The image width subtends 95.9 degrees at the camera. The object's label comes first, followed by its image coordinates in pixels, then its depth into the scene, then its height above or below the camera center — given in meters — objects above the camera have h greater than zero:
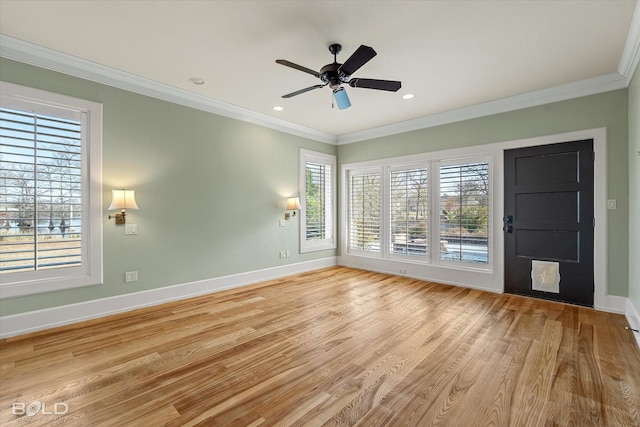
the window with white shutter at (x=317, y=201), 5.82 +0.27
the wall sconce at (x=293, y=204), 5.33 +0.19
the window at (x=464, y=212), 4.56 +0.03
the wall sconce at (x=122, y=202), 3.39 +0.14
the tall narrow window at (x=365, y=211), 5.95 +0.06
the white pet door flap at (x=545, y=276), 3.95 -0.86
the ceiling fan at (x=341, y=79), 2.64 +1.34
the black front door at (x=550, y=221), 3.74 -0.10
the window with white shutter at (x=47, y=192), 2.87 +0.24
